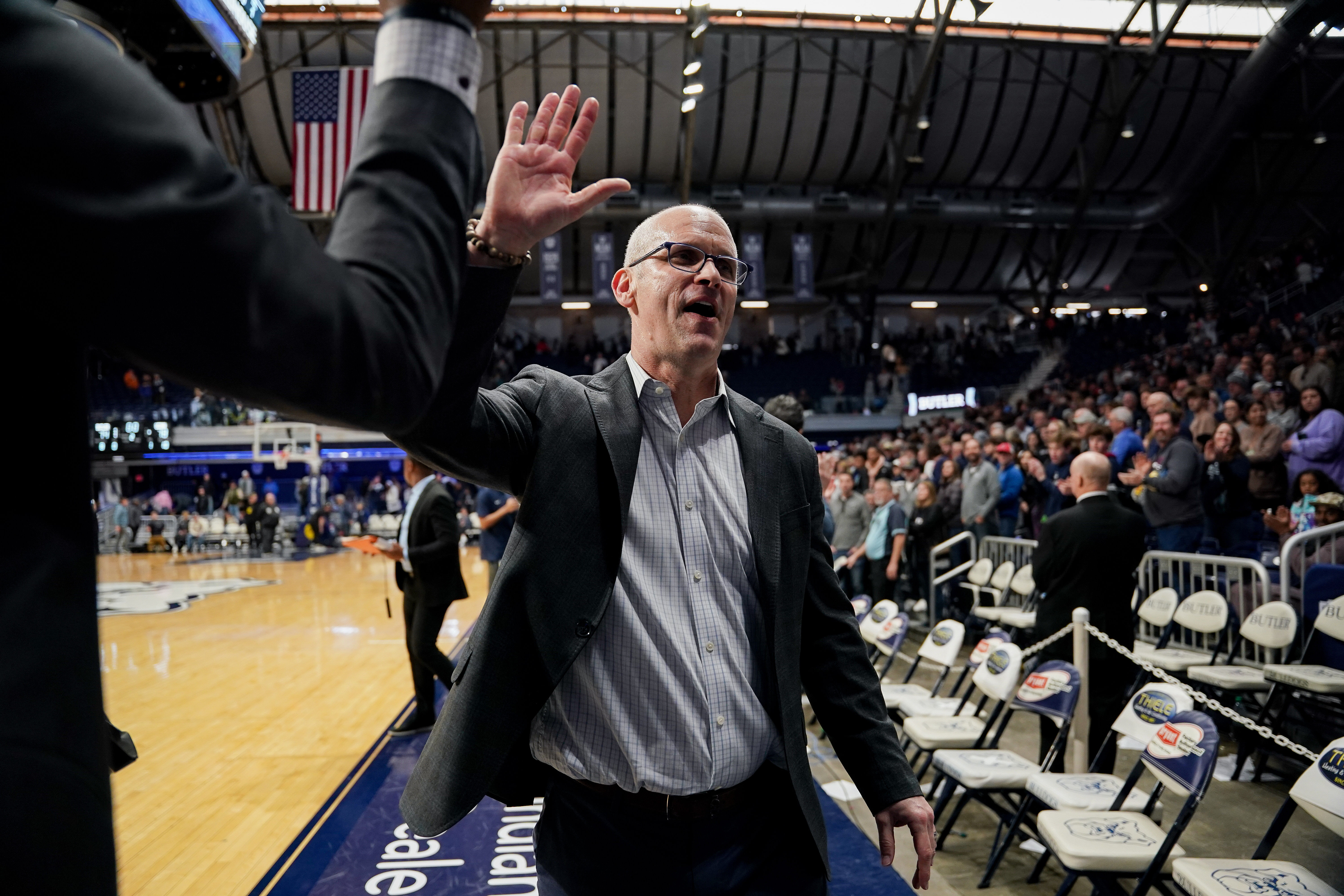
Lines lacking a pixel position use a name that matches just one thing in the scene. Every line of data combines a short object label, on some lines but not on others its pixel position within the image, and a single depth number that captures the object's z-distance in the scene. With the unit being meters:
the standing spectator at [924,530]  9.59
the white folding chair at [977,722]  4.12
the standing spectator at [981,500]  8.95
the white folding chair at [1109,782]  3.23
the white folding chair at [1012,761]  3.60
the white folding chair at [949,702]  4.61
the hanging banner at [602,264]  19.86
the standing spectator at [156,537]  21.83
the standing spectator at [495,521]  6.71
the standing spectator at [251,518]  20.69
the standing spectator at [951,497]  9.60
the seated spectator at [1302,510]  6.20
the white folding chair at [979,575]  8.31
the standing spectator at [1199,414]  8.22
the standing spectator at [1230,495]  7.14
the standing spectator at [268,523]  20.70
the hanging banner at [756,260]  21.03
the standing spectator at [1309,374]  9.04
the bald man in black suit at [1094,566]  4.74
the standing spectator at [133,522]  21.62
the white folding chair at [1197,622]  5.18
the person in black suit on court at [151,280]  0.51
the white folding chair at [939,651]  4.95
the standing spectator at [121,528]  21.41
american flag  10.51
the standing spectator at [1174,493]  6.81
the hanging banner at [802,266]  21.30
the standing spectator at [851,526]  9.56
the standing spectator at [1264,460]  7.27
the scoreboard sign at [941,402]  23.53
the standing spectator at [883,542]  9.02
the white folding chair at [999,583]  7.77
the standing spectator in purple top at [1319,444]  6.96
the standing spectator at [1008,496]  9.08
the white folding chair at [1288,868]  2.35
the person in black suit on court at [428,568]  5.37
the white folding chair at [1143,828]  2.71
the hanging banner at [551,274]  19.50
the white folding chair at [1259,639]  4.76
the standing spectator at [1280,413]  8.53
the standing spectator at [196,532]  21.25
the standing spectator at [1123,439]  8.04
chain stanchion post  3.99
